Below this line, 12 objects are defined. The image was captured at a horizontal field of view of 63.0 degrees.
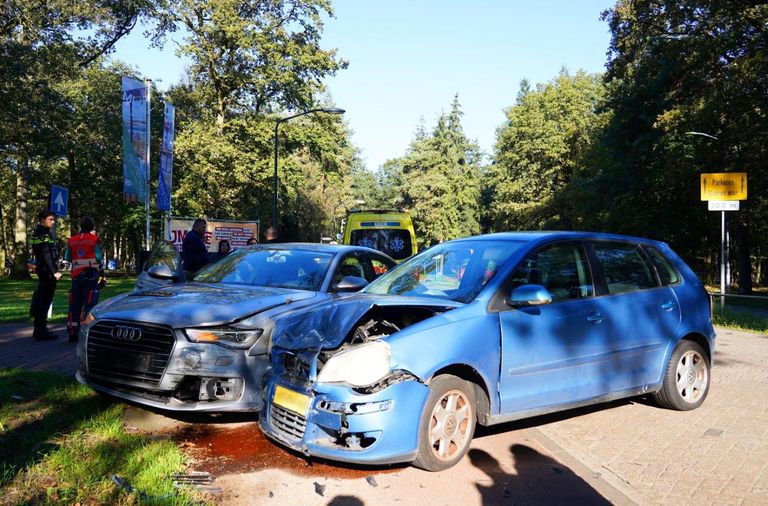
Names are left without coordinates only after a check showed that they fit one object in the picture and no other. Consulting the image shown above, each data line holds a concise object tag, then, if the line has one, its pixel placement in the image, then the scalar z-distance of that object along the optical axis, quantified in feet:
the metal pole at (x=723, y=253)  58.75
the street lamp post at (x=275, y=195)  97.04
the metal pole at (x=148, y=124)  58.60
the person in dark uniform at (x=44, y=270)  30.12
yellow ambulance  57.36
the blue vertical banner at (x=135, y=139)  57.52
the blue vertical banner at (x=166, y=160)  65.16
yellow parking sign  54.80
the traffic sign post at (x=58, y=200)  38.86
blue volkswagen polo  13.35
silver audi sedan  16.08
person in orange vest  30.19
